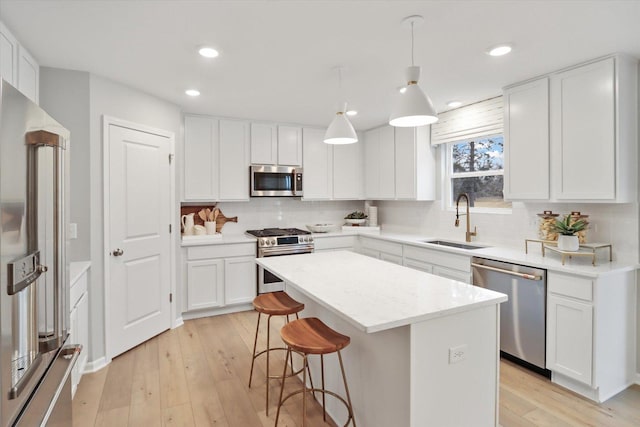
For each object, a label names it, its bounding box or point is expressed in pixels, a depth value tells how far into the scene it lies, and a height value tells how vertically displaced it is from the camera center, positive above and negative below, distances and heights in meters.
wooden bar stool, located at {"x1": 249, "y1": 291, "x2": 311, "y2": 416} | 2.28 -0.65
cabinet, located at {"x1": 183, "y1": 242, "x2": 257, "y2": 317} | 3.96 -0.79
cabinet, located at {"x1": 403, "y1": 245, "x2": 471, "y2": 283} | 3.28 -0.54
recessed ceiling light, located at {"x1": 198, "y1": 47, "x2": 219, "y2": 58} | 2.37 +1.10
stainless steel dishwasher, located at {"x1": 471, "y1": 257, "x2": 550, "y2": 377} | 2.66 -0.81
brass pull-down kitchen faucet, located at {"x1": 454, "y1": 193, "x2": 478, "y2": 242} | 3.82 -0.18
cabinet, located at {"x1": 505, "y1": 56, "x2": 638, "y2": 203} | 2.45 +0.58
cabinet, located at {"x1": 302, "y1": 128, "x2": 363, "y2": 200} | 4.89 +0.60
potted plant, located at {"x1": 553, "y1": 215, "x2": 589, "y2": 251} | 2.63 -0.17
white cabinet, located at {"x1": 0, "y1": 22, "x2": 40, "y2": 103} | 2.03 +0.94
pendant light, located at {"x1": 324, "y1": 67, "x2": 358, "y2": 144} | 2.54 +0.58
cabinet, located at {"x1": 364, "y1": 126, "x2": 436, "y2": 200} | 4.31 +0.60
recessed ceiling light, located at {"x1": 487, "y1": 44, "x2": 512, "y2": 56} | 2.31 +1.09
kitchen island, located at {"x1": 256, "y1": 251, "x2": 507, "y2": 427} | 1.57 -0.69
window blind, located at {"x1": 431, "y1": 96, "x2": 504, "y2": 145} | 3.46 +0.95
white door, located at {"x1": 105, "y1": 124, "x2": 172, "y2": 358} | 3.03 -0.26
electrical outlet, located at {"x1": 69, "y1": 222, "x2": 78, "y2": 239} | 2.78 -0.16
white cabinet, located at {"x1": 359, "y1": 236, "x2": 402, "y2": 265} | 4.19 -0.51
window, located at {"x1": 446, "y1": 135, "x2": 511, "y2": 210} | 3.70 +0.44
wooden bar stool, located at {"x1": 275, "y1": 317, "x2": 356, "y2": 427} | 1.73 -0.68
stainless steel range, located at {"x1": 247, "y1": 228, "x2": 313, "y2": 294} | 4.22 -0.45
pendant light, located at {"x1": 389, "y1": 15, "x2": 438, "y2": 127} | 1.83 +0.57
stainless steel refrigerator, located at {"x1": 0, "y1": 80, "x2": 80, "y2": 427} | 0.87 -0.17
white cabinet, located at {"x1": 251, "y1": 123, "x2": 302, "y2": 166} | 4.55 +0.88
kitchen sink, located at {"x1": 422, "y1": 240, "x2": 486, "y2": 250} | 3.71 -0.39
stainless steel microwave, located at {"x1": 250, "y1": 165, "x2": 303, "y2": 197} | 4.51 +0.39
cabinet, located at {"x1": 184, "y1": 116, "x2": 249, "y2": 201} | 4.18 +0.63
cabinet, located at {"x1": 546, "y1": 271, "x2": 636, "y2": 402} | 2.37 -0.87
